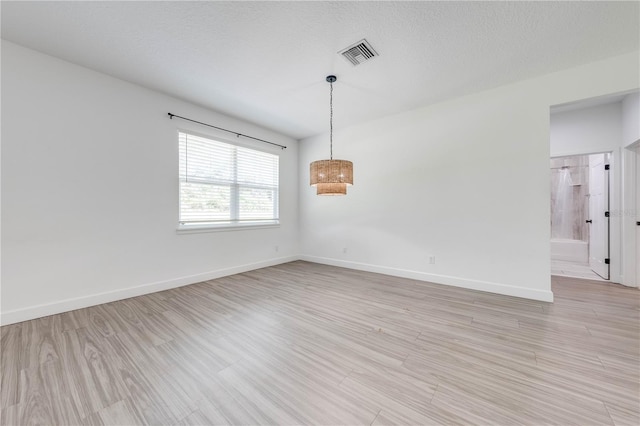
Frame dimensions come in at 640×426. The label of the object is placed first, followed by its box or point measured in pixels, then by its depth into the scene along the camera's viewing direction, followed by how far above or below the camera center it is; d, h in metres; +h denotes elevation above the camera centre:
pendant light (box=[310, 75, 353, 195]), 2.80 +0.47
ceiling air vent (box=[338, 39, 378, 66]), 2.38 +1.67
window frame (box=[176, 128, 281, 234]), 3.61 +0.08
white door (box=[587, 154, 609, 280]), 3.81 -0.06
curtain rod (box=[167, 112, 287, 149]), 3.46 +1.41
